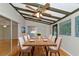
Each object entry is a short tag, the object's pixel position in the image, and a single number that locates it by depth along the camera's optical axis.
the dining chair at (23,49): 1.67
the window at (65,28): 2.20
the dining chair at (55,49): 1.67
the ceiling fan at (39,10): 1.61
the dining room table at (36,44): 1.51
